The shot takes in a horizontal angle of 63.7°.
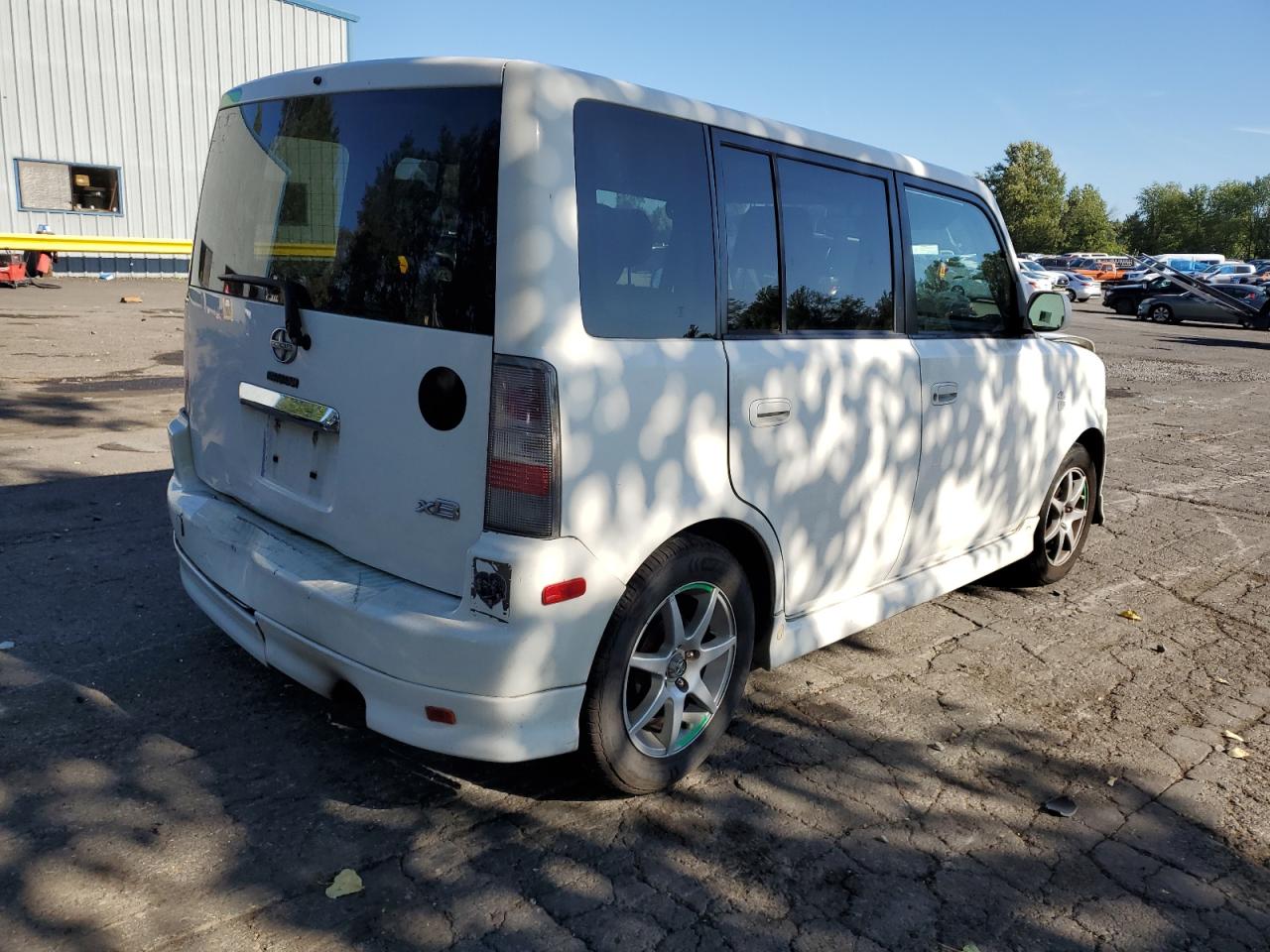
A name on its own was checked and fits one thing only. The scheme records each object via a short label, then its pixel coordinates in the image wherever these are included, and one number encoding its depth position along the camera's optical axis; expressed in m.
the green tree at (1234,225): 107.19
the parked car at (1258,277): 43.62
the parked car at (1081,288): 44.12
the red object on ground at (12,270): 21.88
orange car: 51.72
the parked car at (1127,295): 34.15
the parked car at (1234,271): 48.83
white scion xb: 2.71
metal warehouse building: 25.52
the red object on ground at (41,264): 23.09
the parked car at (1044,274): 40.36
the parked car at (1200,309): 28.94
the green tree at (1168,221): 108.19
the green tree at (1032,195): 98.00
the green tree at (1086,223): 100.31
